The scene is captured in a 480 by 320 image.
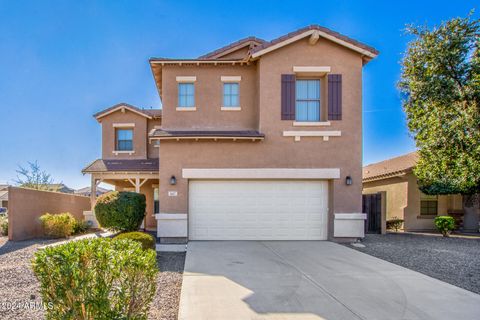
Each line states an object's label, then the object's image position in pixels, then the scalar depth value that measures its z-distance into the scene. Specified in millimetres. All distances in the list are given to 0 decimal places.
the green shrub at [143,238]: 8234
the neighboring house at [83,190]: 51906
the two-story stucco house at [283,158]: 11305
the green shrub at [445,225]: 13969
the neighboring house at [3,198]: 38112
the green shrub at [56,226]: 12359
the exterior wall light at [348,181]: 11391
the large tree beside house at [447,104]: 13422
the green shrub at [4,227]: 12623
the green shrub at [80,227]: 13814
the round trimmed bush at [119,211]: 11289
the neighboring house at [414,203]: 16391
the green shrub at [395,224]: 16250
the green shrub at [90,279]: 3205
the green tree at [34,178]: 24078
